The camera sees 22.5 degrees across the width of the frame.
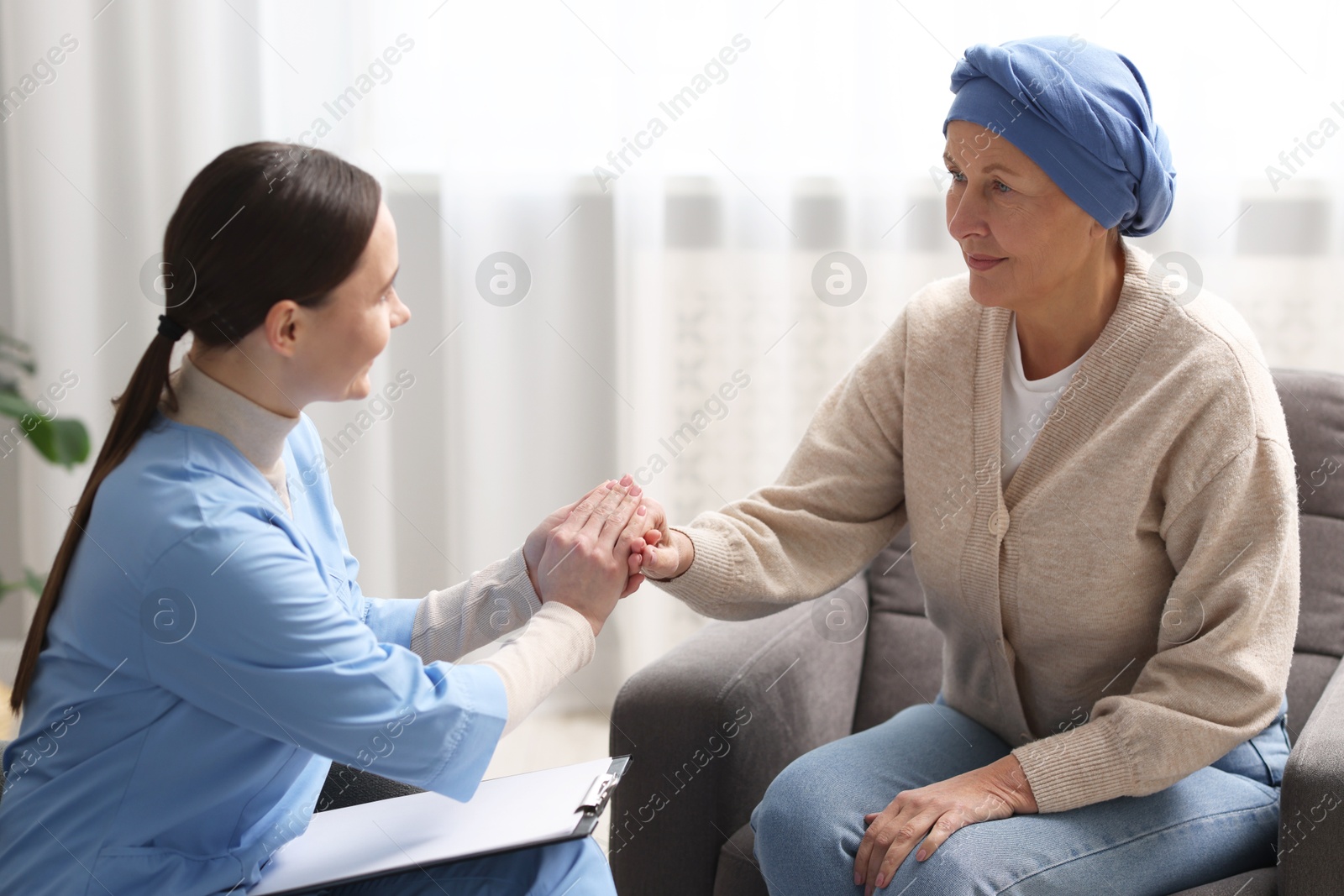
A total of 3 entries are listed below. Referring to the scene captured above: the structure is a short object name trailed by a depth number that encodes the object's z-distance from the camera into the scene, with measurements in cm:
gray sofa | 299
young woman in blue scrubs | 282
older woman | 305
